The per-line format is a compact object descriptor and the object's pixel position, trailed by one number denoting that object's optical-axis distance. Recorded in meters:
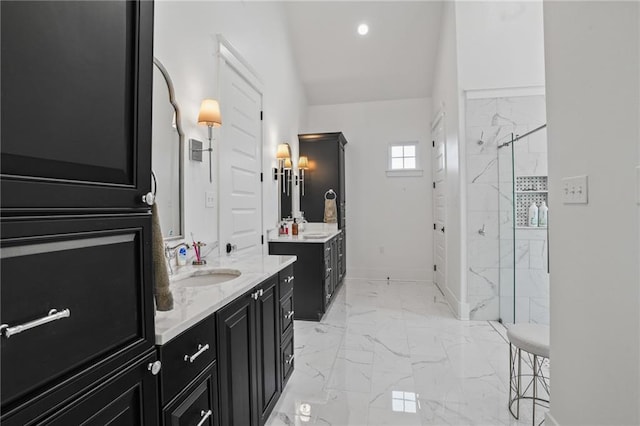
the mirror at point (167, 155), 1.94
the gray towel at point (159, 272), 1.07
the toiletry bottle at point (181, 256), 2.06
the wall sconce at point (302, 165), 5.06
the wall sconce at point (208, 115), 2.26
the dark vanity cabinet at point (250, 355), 1.43
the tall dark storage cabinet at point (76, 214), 0.60
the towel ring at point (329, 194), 5.25
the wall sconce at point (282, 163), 4.21
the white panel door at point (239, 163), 2.74
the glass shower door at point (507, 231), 3.68
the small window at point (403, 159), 5.84
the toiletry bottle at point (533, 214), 3.61
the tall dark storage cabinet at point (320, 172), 5.24
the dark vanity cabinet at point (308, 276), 3.84
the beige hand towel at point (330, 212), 5.12
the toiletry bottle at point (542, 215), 3.59
